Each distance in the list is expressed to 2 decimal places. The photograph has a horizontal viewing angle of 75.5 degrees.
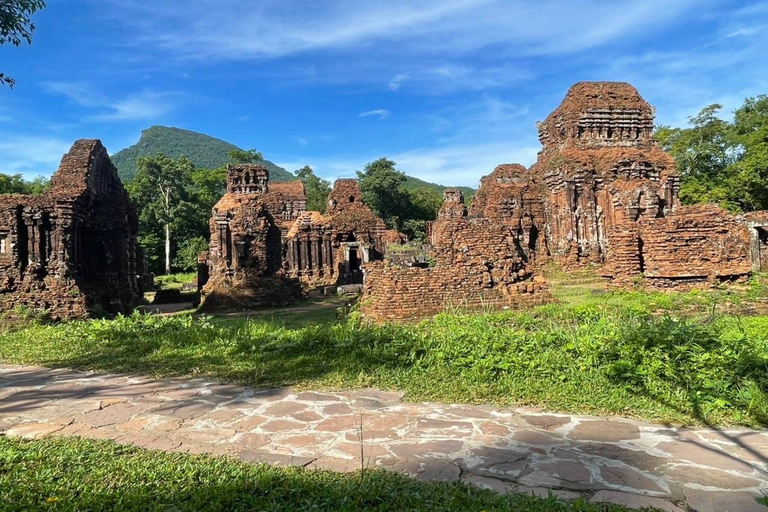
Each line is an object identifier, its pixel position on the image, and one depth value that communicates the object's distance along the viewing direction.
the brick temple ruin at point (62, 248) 12.55
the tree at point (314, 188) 60.62
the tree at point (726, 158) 28.89
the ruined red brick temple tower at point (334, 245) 27.38
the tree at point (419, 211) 50.22
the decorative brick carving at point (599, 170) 20.77
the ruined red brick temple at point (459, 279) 9.66
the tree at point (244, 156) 61.22
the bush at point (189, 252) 43.75
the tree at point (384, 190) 51.84
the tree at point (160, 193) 45.88
